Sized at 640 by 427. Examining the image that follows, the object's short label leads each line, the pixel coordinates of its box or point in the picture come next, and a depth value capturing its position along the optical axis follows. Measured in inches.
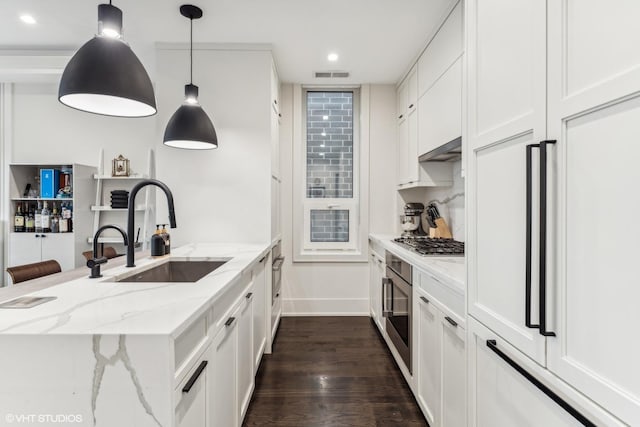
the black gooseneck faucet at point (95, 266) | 56.9
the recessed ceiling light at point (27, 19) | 93.1
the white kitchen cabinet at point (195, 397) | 35.9
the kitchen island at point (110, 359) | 31.7
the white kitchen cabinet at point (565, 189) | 24.7
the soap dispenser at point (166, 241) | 82.7
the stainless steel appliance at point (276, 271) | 114.7
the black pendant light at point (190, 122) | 84.8
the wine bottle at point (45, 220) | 133.1
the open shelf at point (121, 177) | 140.6
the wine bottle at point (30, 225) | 135.2
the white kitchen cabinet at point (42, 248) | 131.8
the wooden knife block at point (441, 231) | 112.5
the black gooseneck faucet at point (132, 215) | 64.6
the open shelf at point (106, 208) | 138.9
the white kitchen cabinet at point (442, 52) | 81.4
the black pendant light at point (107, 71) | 50.9
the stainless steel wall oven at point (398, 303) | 83.5
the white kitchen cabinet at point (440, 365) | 55.0
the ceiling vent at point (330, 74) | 130.7
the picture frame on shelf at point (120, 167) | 144.1
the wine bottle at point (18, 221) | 134.2
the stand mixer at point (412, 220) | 125.9
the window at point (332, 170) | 148.3
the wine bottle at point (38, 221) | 133.6
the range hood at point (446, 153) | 86.3
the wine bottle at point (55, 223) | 135.0
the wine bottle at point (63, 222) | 134.3
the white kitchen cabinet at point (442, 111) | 82.0
